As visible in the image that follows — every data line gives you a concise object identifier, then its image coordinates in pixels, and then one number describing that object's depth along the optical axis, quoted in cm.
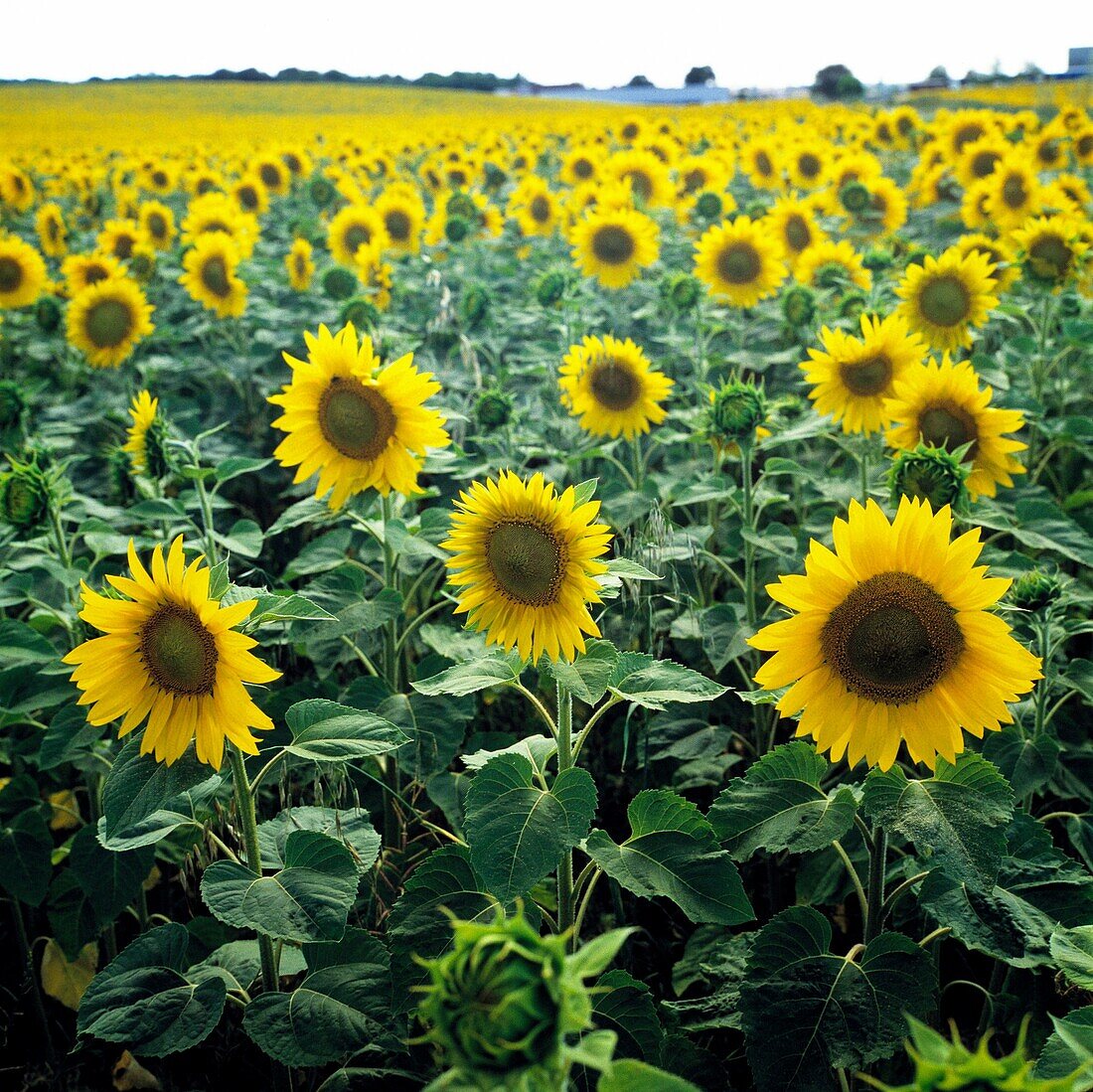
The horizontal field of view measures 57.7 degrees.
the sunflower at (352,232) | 616
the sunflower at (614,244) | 505
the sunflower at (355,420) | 237
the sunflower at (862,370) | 285
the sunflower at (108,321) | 469
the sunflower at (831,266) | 489
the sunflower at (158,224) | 712
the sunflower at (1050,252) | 399
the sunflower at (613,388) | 326
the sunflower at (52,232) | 745
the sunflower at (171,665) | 152
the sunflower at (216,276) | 512
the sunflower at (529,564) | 172
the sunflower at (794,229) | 543
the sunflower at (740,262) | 461
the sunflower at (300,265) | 581
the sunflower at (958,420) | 247
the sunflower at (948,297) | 344
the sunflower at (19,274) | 552
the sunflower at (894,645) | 151
